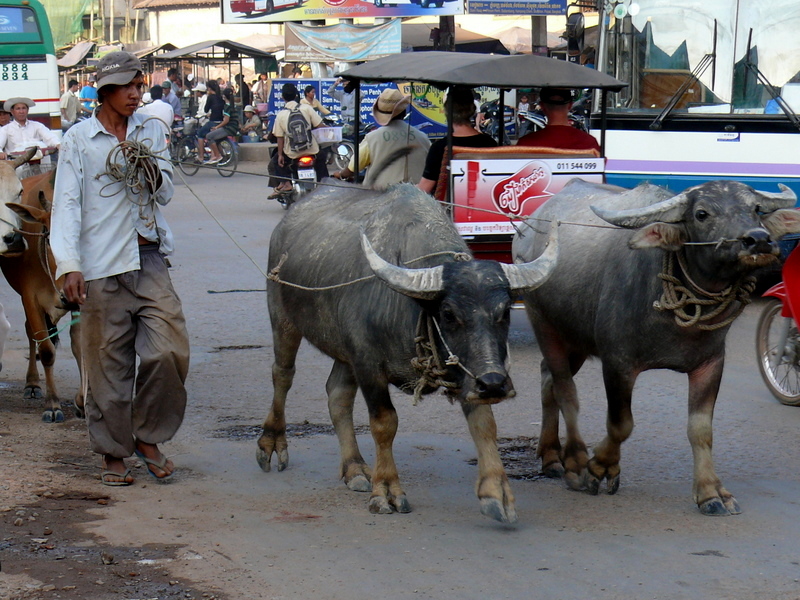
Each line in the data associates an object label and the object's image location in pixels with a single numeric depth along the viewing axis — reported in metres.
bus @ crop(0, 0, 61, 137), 19.45
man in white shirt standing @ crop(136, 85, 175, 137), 20.58
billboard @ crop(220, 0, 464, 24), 24.19
